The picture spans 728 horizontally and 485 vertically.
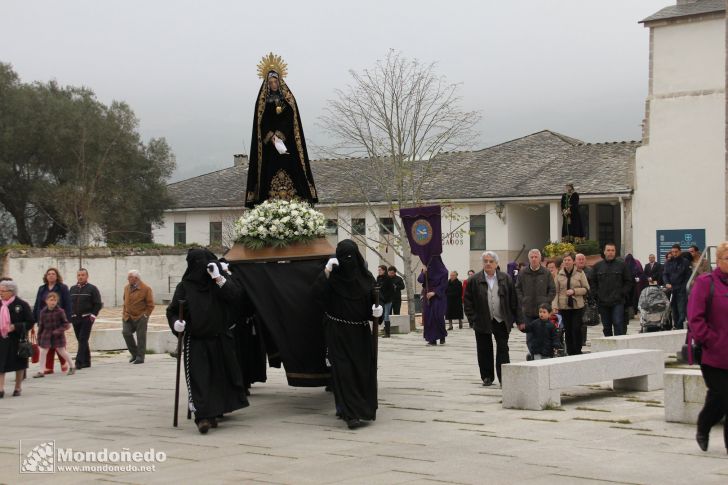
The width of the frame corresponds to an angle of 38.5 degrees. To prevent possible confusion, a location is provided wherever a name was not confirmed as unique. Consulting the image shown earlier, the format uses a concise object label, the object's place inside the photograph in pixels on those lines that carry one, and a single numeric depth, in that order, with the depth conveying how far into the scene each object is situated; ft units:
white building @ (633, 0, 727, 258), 122.62
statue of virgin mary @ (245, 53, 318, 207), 42.39
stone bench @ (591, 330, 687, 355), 47.19
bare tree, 112.37
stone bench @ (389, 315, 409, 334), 85.15
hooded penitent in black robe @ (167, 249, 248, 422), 35.99
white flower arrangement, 40.29
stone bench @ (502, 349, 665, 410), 37.06
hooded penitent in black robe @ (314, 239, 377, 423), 35.83
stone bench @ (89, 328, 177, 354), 75.46
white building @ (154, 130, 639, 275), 139.74
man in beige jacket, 62.23
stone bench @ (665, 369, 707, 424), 32.35
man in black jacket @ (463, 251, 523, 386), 42.93
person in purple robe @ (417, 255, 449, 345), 70.64
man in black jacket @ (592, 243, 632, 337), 56.85
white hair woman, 47.01
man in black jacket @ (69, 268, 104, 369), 61.21
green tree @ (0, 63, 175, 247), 157.17
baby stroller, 56.34
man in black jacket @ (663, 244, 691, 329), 62.18
